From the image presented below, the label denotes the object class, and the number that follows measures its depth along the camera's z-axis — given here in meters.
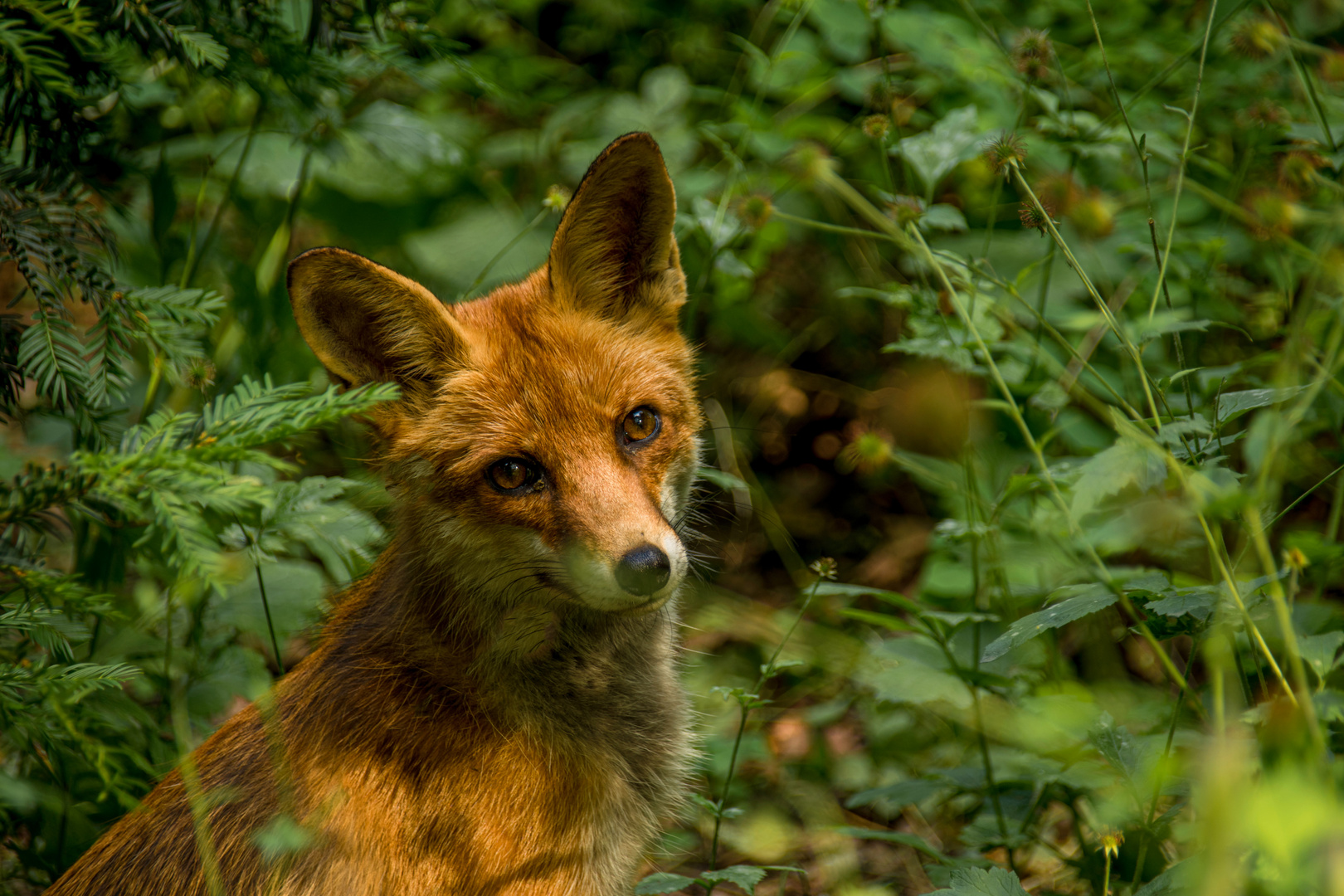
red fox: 4.68
